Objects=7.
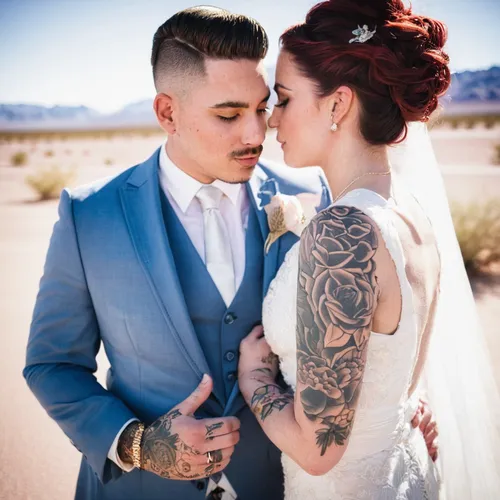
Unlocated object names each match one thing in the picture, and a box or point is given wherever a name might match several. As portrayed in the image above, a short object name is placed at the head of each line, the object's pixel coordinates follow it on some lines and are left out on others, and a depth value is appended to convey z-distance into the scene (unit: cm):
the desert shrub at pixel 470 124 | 3869
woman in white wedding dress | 143
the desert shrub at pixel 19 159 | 2367
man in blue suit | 186
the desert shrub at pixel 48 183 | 1449
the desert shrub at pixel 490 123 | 3669
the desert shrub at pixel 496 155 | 2010
